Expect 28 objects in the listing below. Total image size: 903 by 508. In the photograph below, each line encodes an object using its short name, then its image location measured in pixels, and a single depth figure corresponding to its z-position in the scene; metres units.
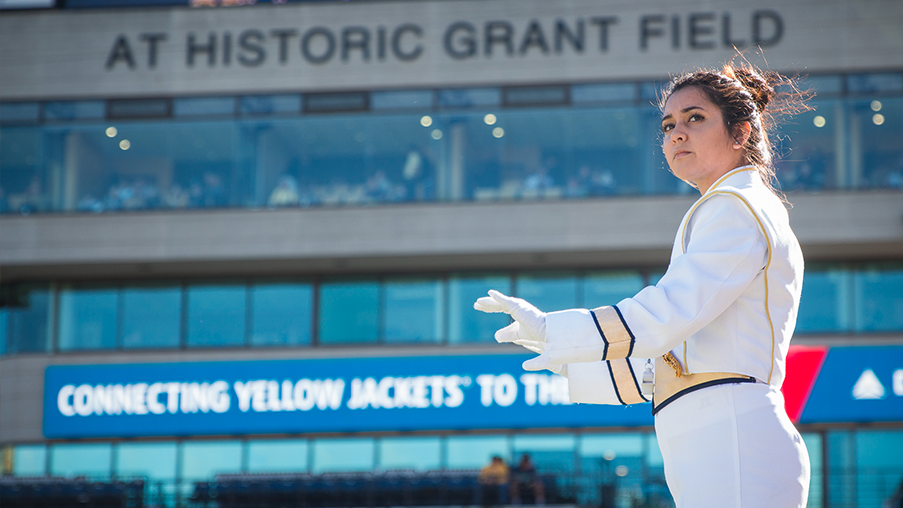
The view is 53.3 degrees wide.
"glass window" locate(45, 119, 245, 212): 20.91
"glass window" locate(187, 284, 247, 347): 21.53
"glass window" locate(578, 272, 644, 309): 20.84
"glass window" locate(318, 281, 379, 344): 21.41
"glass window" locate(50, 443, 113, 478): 21.27
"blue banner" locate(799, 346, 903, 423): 19.48
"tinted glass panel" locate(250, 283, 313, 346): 21.47
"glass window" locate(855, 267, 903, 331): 20.22
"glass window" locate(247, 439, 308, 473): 20.89
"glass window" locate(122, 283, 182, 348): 21.67
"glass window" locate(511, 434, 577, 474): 20.08
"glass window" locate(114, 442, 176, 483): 21.06
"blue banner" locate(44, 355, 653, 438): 20.19
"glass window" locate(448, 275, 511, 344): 20.91
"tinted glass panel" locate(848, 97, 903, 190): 19.59
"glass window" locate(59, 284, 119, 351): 21.80
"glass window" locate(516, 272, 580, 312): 20.94
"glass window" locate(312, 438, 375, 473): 20.77
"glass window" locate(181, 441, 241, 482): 21.02
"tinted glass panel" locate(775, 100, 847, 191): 19.70
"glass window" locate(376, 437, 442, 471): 20.55
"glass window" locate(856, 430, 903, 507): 19.11
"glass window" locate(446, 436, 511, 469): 20.42
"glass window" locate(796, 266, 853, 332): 20.27
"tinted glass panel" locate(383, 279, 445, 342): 21.17
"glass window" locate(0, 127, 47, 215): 21.19
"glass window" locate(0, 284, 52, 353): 21.84
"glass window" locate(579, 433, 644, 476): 19.81
